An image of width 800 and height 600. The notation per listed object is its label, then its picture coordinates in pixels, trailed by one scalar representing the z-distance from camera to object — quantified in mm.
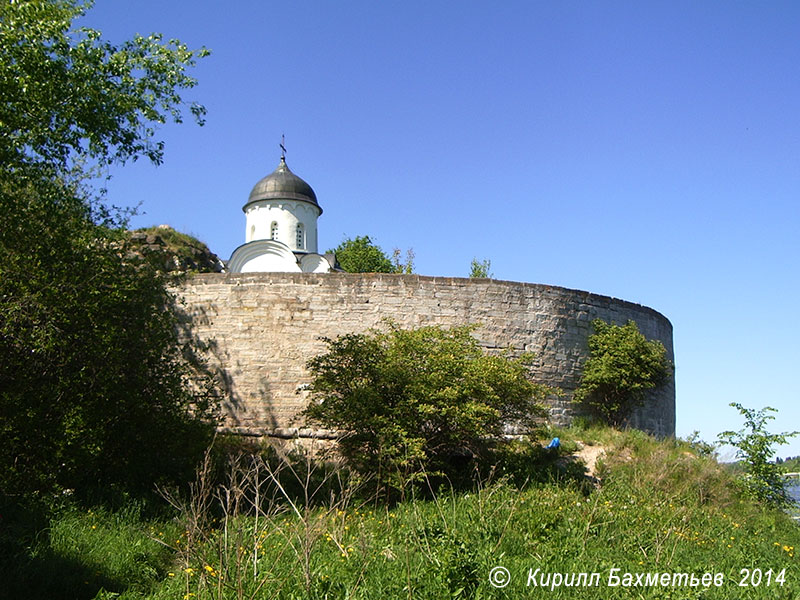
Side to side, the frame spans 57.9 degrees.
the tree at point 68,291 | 8539
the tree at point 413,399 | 10594
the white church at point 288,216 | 27516
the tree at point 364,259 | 33031
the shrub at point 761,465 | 12133
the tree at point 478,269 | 34188
